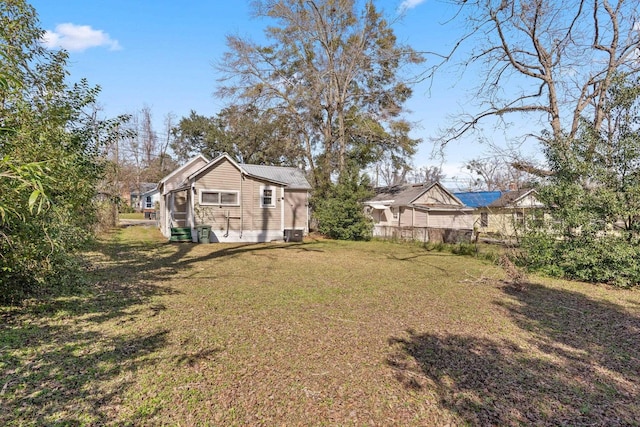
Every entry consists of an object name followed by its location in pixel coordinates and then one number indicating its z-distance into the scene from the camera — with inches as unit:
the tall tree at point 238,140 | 1115.8
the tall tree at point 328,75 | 836.0
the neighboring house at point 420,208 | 956.6
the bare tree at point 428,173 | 2138.7
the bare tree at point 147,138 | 1477.6
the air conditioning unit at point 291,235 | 682.8
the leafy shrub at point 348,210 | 732.7
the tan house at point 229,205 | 612.4
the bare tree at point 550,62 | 431.5
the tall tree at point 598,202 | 314.8
